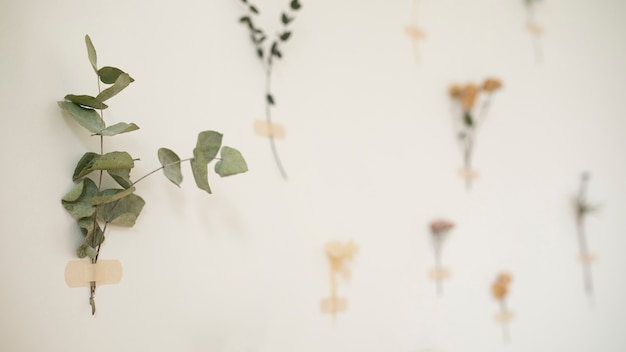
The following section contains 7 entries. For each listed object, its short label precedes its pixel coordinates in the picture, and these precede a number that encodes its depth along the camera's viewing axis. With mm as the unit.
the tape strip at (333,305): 1100
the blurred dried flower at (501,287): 1455
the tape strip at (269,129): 1060
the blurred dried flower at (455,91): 1469
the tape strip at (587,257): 1711
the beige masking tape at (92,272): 762
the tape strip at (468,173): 1472
